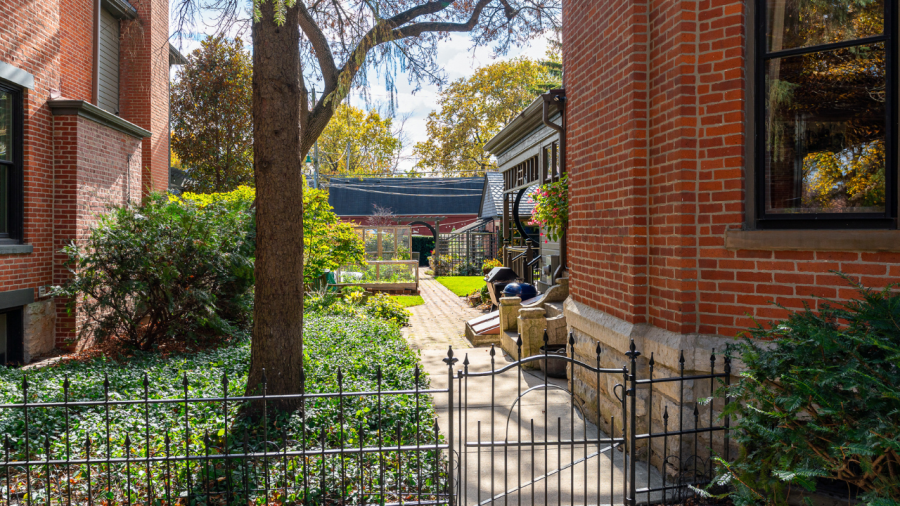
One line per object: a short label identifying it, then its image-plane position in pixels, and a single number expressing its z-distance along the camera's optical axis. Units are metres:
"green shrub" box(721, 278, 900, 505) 2.66
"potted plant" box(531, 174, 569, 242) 8.28
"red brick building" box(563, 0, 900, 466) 3.71
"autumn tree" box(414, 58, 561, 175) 39.66
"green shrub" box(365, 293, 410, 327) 11.59
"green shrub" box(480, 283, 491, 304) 15.19
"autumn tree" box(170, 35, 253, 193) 20.14
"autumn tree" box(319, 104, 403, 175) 44.19
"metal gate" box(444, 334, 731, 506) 3.79
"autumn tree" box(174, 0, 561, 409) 4.75
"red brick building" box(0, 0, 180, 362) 8.16
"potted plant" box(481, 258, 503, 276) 18.95
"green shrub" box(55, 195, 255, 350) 7.91
